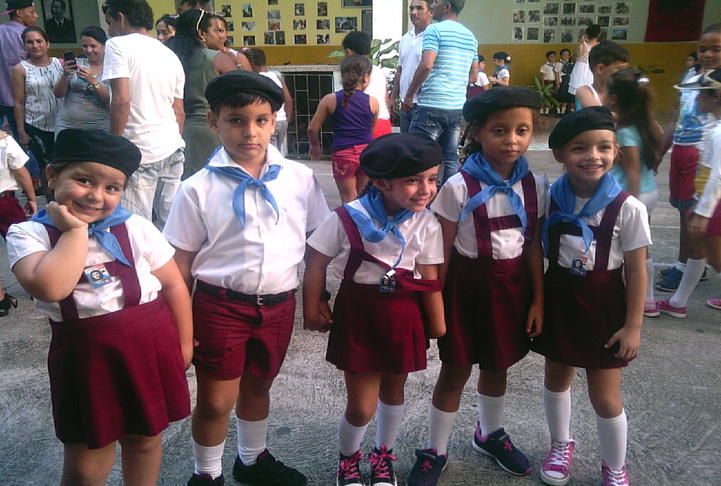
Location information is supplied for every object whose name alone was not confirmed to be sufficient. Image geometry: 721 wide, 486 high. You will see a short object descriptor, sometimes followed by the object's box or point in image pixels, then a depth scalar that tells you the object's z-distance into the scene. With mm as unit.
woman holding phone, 4070
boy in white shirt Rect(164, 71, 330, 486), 1863
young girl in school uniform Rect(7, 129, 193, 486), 1492
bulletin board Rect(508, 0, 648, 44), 12070
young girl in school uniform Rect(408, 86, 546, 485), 2012
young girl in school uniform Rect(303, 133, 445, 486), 1902
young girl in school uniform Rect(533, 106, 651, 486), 1971
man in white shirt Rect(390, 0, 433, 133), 5629
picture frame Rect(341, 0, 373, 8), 10945
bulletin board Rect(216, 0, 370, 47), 11258
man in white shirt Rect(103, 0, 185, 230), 3500
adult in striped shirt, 5168
